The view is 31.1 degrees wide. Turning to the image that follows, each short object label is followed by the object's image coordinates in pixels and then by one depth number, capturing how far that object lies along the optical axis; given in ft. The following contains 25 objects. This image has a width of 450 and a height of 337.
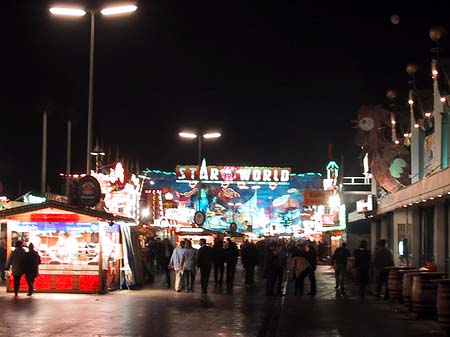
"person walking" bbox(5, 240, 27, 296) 71.67
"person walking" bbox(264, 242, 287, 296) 81.71
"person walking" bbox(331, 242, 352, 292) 84.23
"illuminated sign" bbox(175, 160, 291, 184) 366.84
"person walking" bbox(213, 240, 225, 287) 92.43
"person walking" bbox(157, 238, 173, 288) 93.20
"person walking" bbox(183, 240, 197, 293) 84.33
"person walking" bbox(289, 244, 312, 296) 82.58
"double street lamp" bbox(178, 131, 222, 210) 130.52
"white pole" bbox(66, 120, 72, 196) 130.93
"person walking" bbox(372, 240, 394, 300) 75.56
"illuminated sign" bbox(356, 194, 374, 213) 108.88
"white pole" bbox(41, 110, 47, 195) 124.47
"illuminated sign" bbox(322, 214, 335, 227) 175.42
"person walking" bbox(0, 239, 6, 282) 100.27
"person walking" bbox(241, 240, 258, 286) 103.45
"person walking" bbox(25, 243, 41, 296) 72.02
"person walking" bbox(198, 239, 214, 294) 84.12
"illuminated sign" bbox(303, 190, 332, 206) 166.98
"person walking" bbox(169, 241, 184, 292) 84.17
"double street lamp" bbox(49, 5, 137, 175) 71.82
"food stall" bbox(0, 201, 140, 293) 76.54
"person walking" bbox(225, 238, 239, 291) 91.79
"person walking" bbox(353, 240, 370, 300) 77.66
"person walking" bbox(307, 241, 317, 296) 82.64
